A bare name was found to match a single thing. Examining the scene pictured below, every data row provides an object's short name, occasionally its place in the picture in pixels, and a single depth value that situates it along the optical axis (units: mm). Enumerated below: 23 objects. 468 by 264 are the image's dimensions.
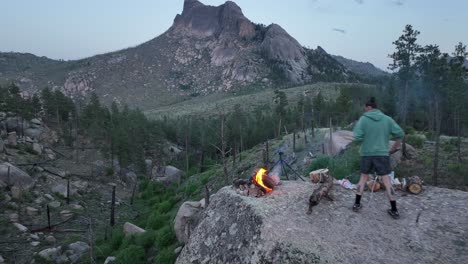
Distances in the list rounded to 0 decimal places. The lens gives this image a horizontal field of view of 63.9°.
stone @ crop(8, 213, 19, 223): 32838
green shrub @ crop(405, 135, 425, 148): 23428
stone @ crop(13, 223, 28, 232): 31373
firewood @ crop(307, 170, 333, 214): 11072
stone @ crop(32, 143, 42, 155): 52900
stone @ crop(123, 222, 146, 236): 26705
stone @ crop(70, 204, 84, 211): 38875
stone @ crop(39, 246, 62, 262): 26234
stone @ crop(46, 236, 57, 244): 29994
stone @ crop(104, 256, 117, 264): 21353
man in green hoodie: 10273
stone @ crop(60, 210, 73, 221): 36316
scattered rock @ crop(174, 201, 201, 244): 17695
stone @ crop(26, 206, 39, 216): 35281
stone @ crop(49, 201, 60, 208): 37875
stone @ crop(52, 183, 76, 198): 41594
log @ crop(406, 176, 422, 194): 11945
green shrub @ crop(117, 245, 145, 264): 20250
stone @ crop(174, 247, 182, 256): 17328
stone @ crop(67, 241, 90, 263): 26422
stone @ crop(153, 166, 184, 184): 55094
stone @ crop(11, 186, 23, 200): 36719
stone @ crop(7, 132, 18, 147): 51191
